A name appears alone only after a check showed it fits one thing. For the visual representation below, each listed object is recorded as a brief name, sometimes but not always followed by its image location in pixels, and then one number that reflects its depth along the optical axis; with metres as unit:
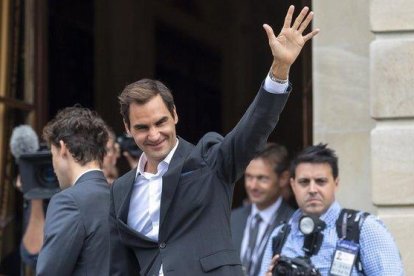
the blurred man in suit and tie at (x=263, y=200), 15.35
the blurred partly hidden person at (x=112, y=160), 14.00
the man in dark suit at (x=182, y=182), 8.66
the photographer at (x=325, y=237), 11.35
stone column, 14.41
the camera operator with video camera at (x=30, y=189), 14.55
